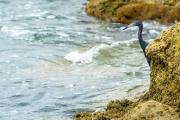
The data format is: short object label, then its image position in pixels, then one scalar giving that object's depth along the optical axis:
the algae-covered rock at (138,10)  31.85
